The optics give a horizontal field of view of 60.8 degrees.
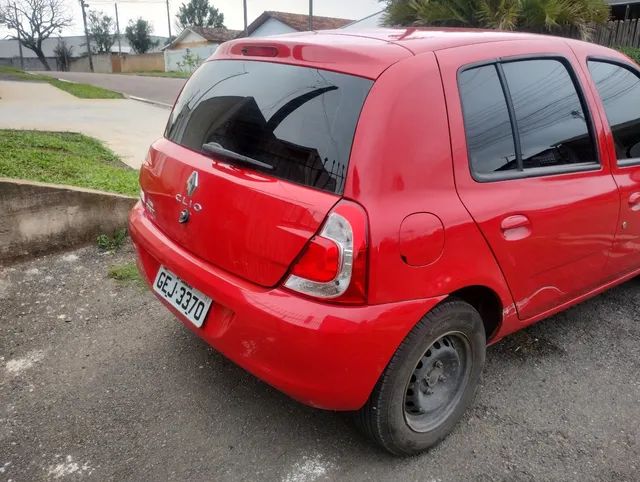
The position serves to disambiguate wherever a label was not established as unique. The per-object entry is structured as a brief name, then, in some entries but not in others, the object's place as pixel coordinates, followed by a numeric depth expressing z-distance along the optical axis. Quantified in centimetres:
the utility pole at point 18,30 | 5728
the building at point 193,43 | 4669
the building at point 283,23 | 3813
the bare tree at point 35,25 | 5791
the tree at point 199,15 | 6231
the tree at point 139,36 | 6166
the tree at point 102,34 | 6338
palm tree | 1043
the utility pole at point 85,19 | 5418
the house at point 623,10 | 1302
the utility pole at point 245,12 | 2392
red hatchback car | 187
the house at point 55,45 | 6896
